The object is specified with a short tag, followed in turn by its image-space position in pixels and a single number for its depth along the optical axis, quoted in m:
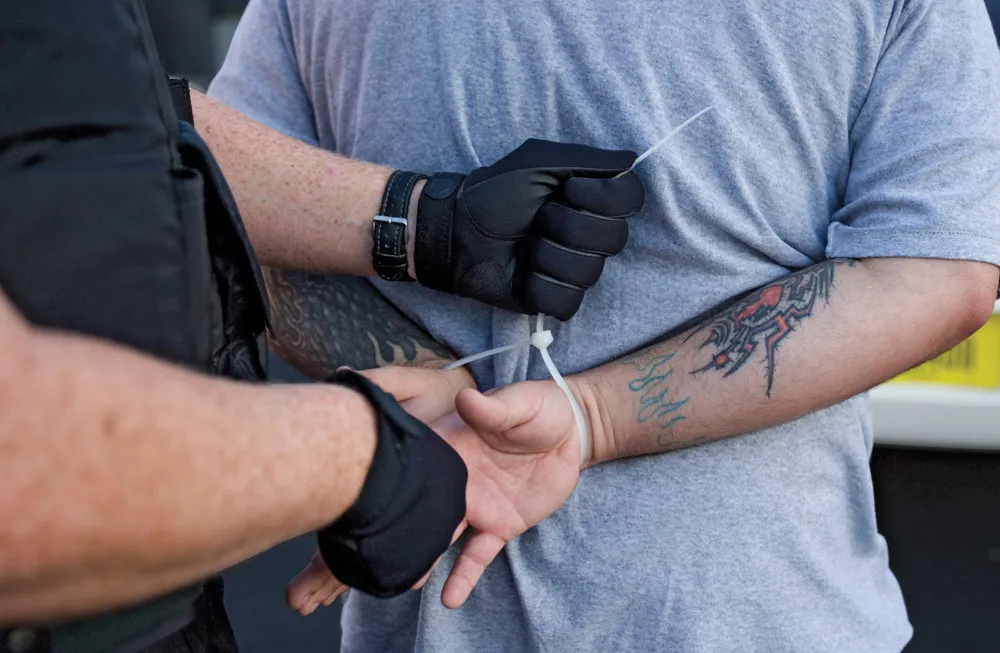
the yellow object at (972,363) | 2.81
